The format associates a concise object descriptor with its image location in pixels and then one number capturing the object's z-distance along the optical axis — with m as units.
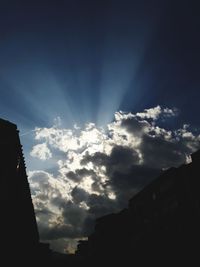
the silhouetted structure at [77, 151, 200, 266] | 20.31
